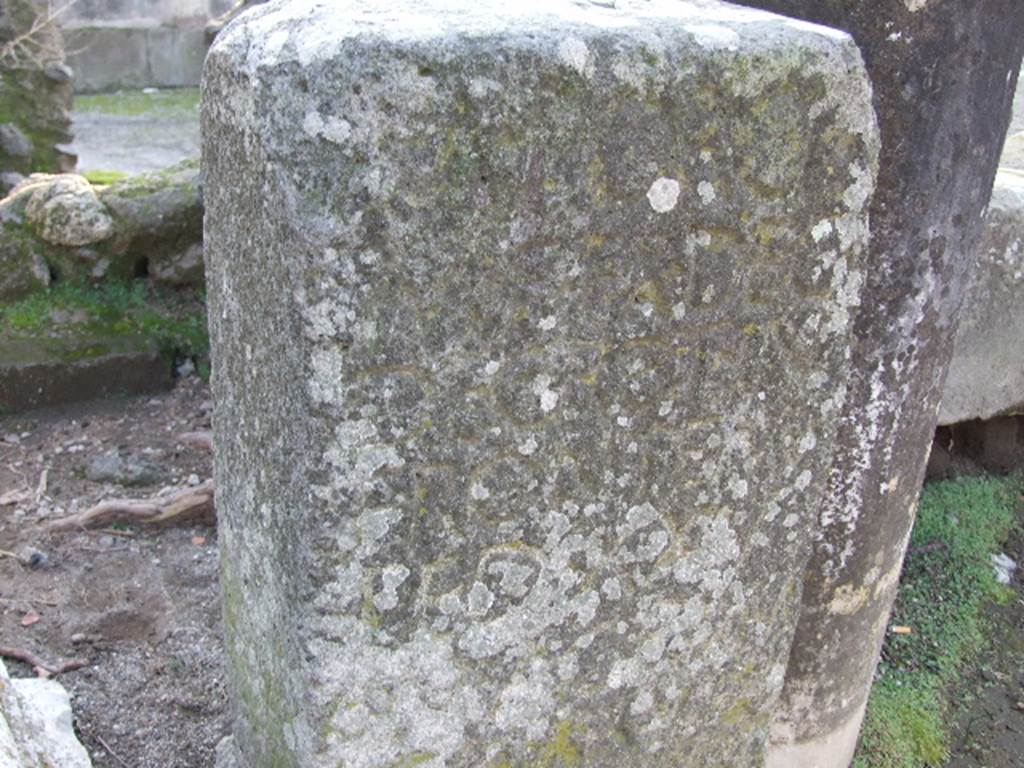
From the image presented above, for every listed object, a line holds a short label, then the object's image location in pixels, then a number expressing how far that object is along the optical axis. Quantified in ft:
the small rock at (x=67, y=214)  12.62
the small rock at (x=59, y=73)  16.37
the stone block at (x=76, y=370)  12.08
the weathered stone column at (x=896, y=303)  5.74
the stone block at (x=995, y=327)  10.43
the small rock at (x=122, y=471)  11.17
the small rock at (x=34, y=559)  9.70
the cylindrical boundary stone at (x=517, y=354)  3.86
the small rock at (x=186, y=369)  13.03
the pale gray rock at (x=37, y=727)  5.53
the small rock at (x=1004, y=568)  10.84
